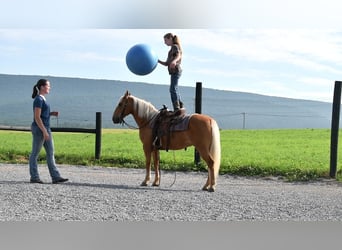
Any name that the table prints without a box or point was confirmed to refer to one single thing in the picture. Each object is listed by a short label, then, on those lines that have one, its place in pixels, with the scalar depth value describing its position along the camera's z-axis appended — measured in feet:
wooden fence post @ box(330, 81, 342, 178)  52.67
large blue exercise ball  39.50
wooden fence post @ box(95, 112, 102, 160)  56.76
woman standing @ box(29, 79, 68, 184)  41.48
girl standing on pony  41.37
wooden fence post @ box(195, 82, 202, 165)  55.67
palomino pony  41.61
